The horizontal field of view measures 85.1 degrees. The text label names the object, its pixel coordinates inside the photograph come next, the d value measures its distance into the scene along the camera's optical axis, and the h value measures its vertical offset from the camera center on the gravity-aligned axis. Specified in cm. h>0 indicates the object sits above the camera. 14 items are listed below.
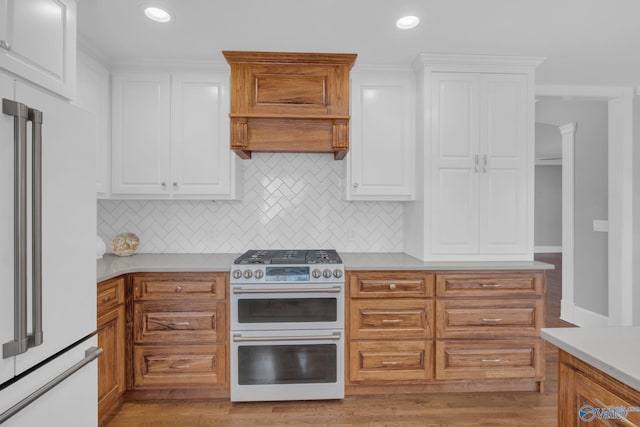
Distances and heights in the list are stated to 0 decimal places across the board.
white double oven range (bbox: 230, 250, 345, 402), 233 -81
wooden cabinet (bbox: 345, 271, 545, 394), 242 -82
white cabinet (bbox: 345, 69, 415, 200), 273 +59
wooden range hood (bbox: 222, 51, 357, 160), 252 +81
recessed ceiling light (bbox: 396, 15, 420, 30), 209 +115
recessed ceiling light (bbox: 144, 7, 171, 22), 202 +116
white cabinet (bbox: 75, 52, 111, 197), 234 +77
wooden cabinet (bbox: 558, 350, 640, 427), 87 -51
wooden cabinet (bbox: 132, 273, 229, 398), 236 -81
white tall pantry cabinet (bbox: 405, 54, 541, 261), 261 +40
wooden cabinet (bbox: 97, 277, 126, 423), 204 -83
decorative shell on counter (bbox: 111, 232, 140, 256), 278 -27
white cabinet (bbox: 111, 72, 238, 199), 266 +60
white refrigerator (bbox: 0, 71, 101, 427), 106 -18
